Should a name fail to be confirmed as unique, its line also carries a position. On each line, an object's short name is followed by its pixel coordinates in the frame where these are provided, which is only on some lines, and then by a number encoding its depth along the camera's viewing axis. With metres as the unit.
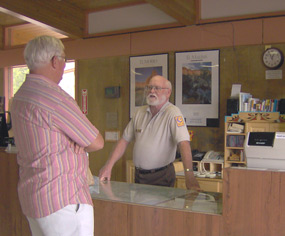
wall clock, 4.62
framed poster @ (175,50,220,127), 5.04
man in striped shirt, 1.64
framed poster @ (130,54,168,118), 5.44
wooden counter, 1.78
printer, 1.89
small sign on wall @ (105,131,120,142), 5.85
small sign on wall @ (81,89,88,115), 6.20
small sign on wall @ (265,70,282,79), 4.66
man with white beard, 3.05
